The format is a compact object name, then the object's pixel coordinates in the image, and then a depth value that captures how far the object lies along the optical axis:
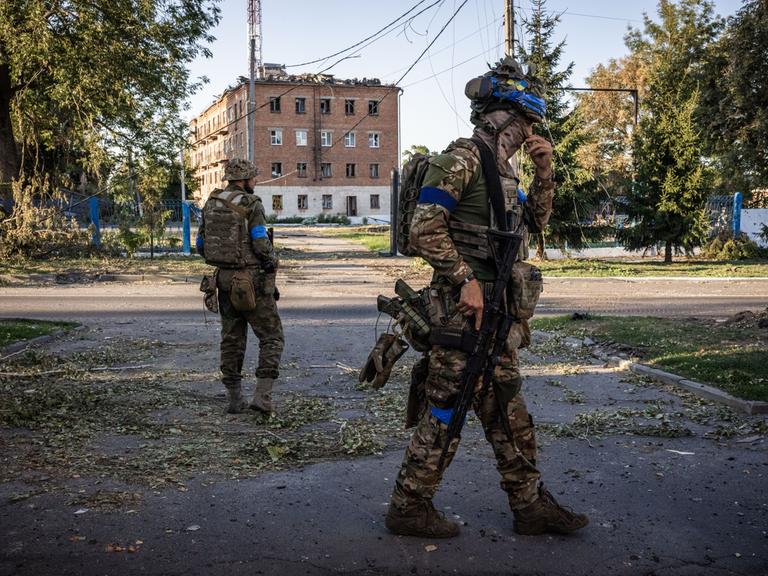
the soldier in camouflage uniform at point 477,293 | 3.66
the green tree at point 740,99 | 25.25
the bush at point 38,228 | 20.48
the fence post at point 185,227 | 24.89
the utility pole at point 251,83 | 27.16
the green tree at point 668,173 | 22.22
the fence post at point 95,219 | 22.67
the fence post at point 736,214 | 25.48
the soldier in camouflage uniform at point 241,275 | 6.09
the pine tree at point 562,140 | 21.41
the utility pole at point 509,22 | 17.52
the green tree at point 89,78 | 19.02
